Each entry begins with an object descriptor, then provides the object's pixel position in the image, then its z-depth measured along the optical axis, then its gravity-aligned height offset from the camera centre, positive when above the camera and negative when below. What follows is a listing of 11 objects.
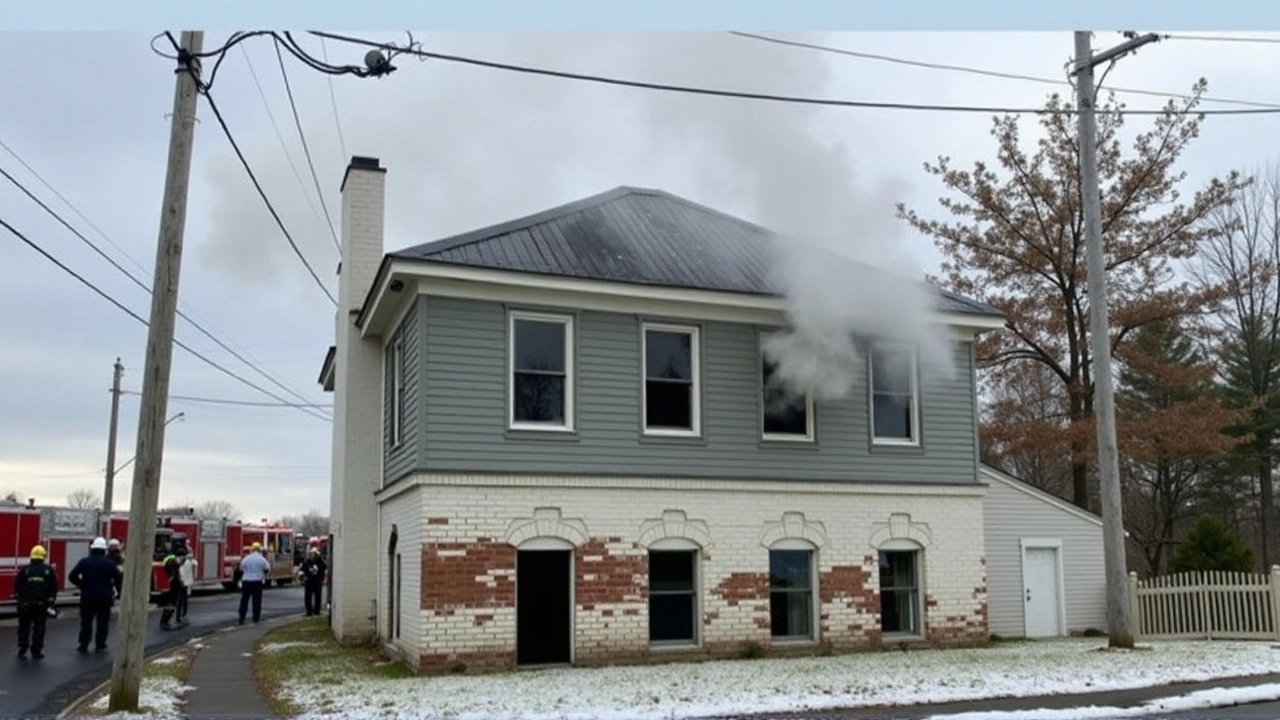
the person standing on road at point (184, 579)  26.09 -0.68
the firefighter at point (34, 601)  18.62 -0.82
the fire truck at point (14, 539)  27.81 +0.21
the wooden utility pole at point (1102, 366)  18.02 +2.77
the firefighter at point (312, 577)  28.00 -0.70
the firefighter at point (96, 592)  19.23 -0.70
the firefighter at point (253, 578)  26.16 -0.66
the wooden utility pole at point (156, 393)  12.34 +1.63
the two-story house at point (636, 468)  15.91 +1.15
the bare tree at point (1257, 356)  36.75 +6.15
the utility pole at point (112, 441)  43.09 +4.08
